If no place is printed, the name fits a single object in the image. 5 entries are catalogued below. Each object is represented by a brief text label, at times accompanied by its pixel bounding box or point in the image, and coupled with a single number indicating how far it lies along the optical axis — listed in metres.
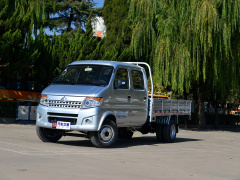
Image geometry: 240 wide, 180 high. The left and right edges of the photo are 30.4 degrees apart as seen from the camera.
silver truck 11.31
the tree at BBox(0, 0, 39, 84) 21.33
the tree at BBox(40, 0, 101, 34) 42.50
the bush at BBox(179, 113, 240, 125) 31.77
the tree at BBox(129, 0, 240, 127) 22.19
